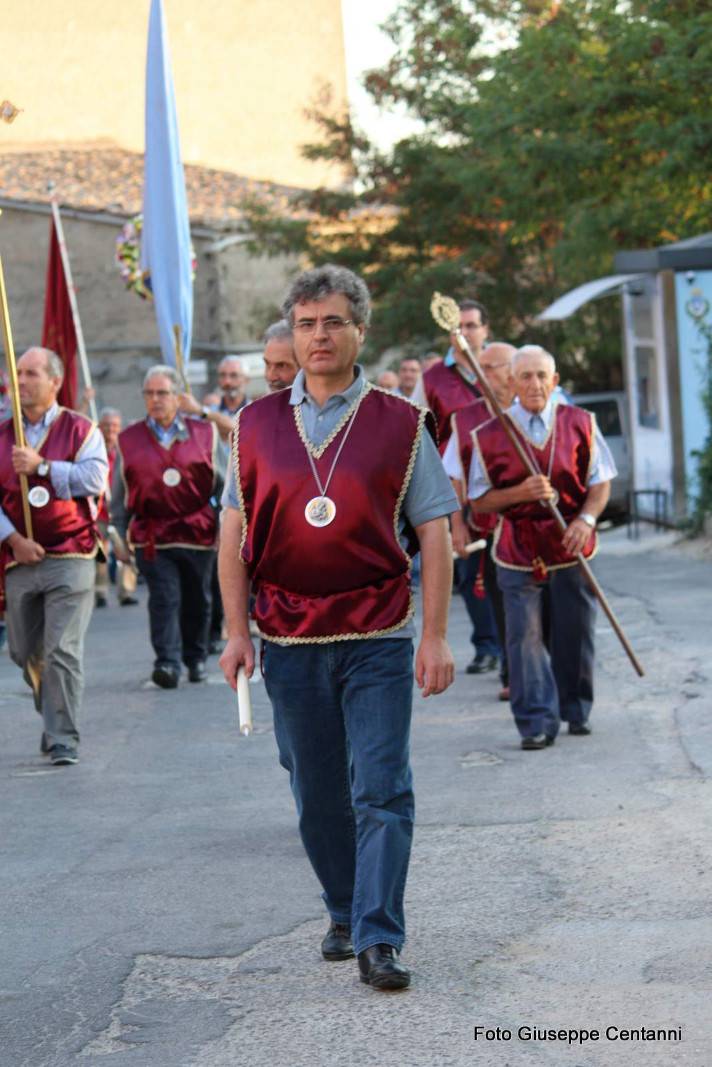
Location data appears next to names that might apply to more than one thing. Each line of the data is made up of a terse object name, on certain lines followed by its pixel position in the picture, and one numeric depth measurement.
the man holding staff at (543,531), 8.91
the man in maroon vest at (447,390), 12.15
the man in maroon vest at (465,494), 9.67
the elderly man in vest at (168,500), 12.33
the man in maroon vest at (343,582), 5.26
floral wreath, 21.62
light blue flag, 13.34
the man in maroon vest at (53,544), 9.36
